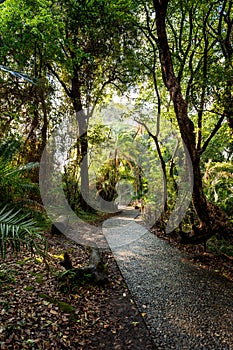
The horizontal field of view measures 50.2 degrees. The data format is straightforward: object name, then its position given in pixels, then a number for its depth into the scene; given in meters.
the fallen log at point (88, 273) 2.89
